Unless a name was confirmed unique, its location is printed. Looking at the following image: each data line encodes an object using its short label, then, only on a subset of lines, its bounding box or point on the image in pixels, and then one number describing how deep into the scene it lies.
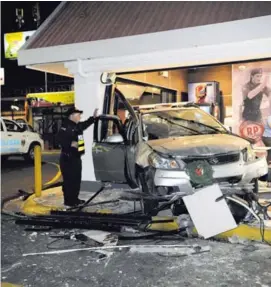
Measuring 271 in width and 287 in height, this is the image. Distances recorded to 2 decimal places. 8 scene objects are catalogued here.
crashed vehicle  6.14
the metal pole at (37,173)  9.30
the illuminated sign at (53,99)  27.68
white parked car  16.17
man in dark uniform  7.84
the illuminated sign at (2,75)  32.00
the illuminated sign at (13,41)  35.22
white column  9.13
